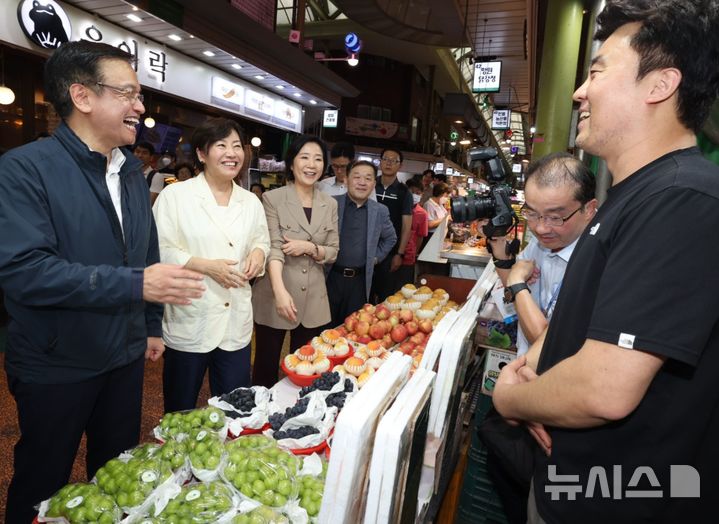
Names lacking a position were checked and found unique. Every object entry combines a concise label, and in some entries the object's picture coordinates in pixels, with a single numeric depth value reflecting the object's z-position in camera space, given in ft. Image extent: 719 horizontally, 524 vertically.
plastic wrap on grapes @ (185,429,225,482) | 4.31
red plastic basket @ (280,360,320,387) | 6.45
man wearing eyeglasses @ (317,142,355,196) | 14.87
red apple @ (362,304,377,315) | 9.36
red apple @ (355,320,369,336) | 8.52
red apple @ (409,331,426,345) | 8.40
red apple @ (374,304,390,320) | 9.05
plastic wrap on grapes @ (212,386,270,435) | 5.27
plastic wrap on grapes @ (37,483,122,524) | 3.70
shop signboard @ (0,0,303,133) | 12.76
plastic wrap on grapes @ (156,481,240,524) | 3.76
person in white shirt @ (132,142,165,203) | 18.80
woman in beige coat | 9.00
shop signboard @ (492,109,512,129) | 47.34
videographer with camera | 5.50
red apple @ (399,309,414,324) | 9.14
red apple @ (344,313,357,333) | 8.79
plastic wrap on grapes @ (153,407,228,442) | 4.89
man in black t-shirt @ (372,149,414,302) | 15.60
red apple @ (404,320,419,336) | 8.74
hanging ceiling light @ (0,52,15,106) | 15.08
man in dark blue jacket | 4.43
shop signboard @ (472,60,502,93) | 31.83
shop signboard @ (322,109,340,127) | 42.27
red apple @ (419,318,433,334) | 8.70
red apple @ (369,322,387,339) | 8.50
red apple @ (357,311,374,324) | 8.91
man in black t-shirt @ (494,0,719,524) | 2.55
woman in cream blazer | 7.14
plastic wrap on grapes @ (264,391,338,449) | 4.92
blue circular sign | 34.55
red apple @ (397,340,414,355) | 7.95
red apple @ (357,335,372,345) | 8.35
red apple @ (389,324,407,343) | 8.53
